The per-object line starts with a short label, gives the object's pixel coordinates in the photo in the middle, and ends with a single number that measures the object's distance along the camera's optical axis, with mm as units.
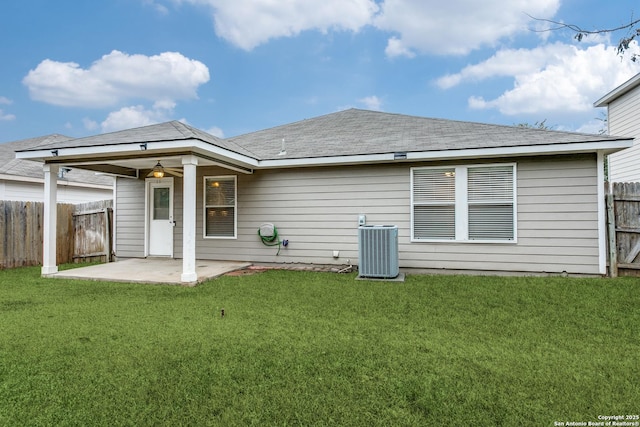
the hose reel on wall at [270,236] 7273
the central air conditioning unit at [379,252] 5895
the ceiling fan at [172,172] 7864
